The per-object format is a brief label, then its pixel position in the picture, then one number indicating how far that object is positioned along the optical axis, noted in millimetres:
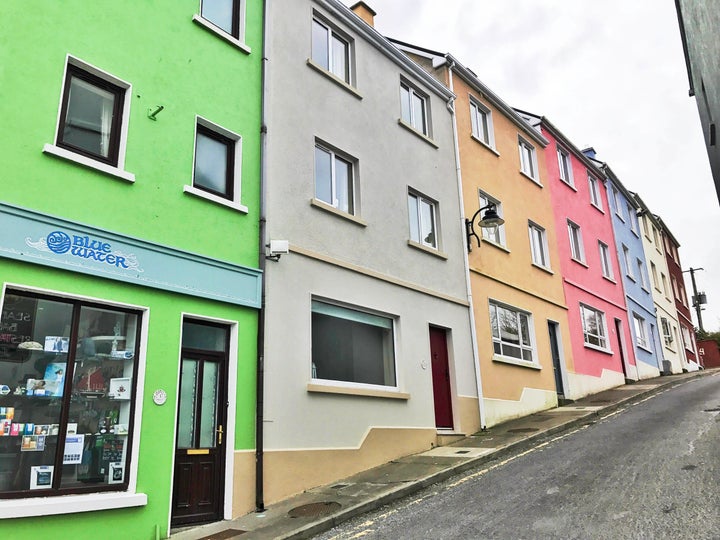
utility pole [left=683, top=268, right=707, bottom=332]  45219
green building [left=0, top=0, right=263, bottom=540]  6762
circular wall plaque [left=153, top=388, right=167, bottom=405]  7715
